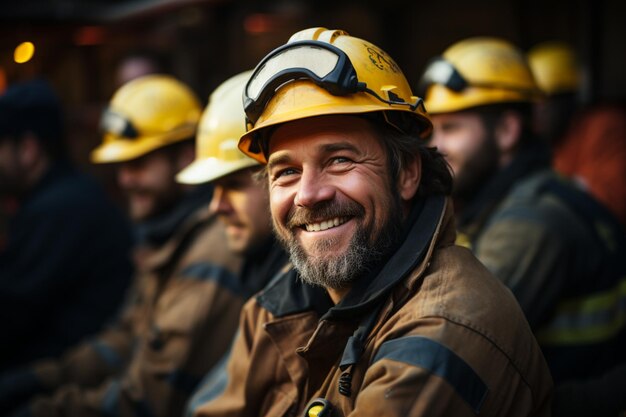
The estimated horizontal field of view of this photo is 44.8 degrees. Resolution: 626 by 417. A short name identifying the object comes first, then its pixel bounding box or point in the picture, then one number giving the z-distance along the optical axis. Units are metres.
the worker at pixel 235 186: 3.54
